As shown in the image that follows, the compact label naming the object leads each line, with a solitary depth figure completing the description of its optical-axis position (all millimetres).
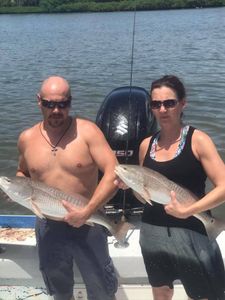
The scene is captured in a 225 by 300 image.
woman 2355
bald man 2597
